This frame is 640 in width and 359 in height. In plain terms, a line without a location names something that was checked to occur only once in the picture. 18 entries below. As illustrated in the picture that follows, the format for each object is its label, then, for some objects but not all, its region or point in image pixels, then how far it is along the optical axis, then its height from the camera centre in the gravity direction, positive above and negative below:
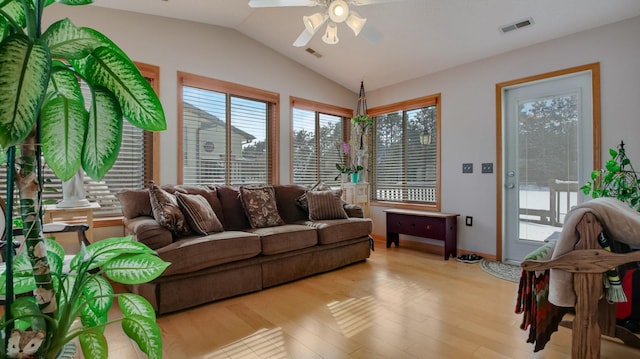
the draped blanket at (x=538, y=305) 1.59 -0.66
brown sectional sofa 2.41 -0.62
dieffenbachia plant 0.49 +0.07
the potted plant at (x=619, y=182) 2.63 -0.03
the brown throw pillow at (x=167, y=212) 2.58 -0.26
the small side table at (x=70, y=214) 2.65 -0.28
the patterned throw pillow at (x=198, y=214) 2.80 -0.31
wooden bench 3.97 -0.62
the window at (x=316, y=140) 4.82 +0.67
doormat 3.26 -1.02
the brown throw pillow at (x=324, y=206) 3.77 -0.32
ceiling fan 2.29 +1.27
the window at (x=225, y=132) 3.78 +0.65
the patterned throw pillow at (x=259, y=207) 3.39 -0.29
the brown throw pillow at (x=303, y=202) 3.91 -0.27
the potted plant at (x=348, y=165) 4.93 +0.25
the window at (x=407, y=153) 4.56 +0.44
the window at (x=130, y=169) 3.30 +0.14
